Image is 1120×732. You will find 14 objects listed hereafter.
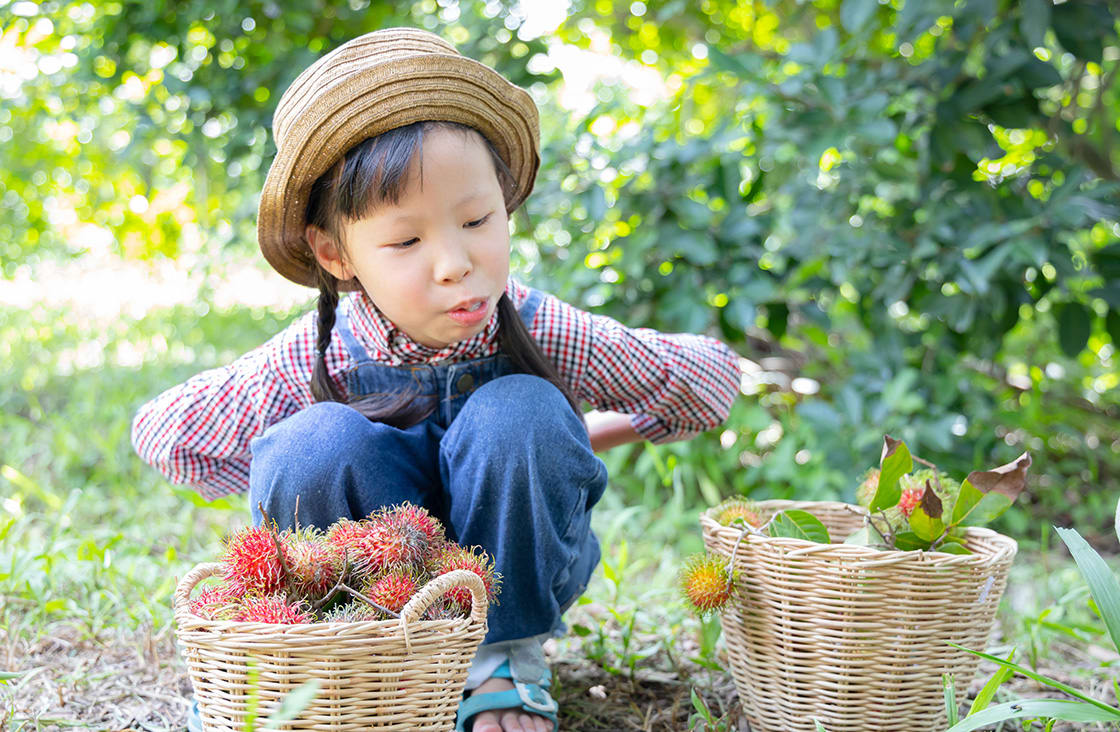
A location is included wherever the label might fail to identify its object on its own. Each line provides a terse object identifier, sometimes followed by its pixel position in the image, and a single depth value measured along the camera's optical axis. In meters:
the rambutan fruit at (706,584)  1.12
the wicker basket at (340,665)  0.82
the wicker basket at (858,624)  1.06
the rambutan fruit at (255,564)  0.91
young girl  1.16
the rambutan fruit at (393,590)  0.90
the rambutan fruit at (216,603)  0.89
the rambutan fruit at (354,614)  0.89
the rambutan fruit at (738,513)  1.23
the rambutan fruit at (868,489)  1.22
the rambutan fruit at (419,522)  0.99
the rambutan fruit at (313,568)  0.92
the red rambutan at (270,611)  0.85
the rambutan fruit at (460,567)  0.94
